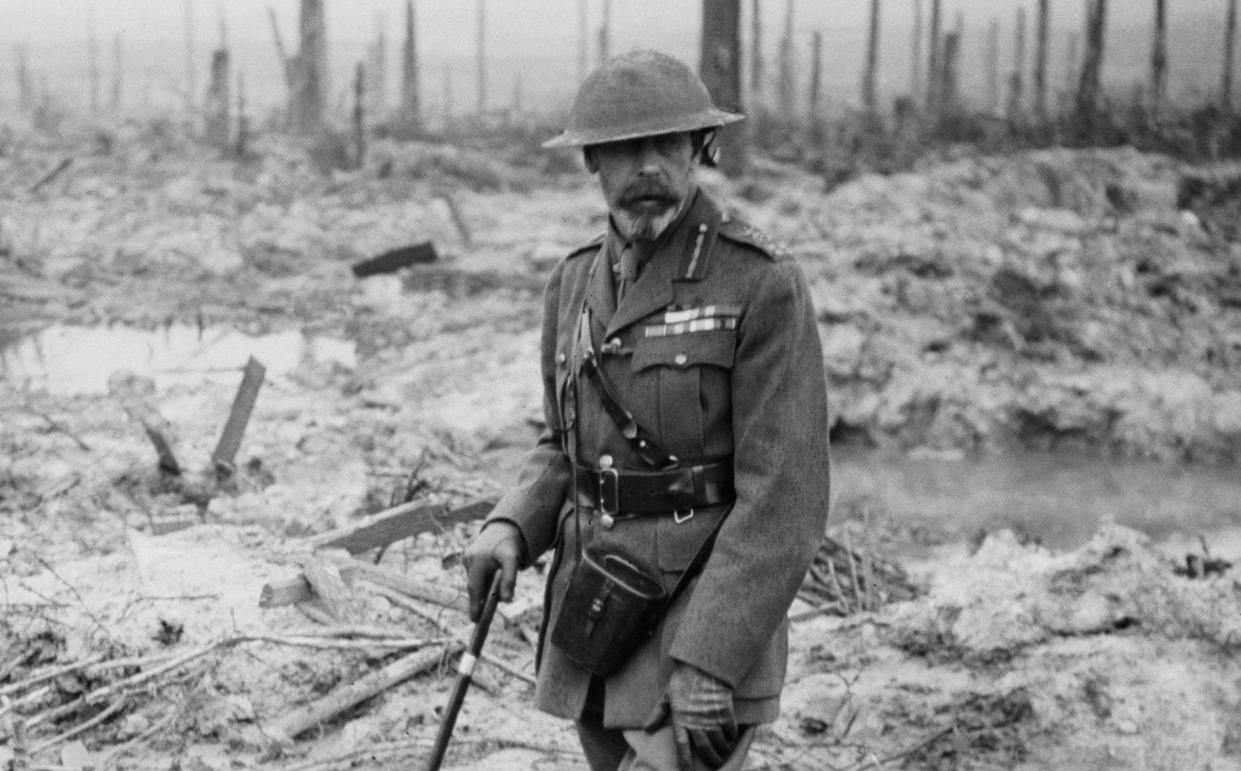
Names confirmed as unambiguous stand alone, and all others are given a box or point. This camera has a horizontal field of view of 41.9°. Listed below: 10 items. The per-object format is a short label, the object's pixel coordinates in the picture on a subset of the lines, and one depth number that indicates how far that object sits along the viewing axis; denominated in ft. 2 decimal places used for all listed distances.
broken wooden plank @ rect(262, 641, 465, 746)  16.48
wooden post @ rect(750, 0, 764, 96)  103.56
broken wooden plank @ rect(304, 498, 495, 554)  20.74
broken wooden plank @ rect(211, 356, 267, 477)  26.45
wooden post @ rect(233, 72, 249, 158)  74.84
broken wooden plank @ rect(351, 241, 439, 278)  49.11
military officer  10.12
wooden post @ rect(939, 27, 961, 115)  92.32
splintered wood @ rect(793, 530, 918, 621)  22.33
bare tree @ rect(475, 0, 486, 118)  127.45
